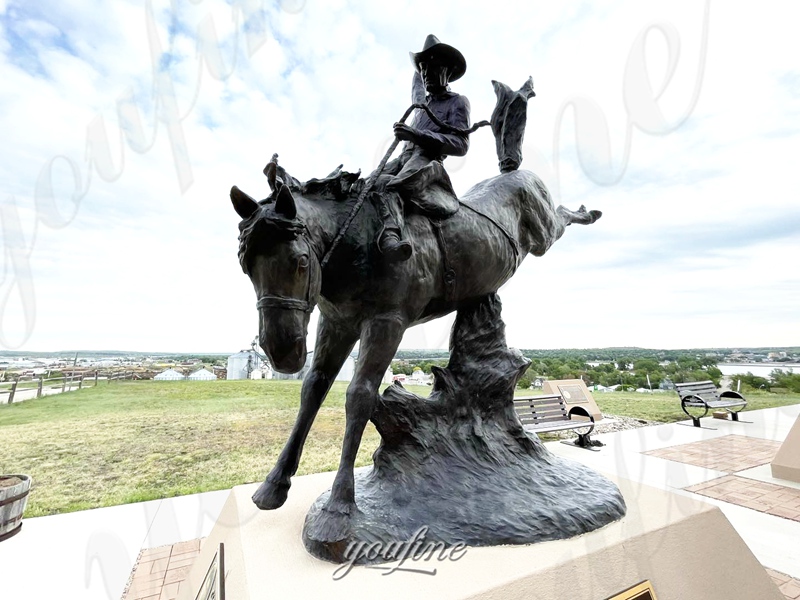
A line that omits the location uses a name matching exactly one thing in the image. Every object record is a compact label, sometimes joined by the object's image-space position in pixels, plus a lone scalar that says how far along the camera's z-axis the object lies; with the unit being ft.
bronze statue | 5.58
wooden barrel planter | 11.53
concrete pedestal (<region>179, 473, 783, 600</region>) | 5.36
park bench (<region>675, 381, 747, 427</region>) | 26.58
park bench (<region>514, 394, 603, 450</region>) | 17.60
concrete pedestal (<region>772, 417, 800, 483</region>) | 15.62
